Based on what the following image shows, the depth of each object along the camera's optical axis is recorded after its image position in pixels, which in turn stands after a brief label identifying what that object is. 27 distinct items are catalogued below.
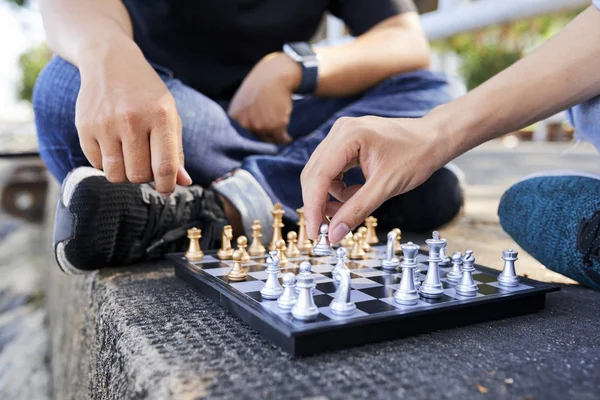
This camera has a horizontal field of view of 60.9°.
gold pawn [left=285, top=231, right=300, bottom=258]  1.11
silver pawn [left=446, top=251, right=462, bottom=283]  0.87
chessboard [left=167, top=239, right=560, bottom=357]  0.65
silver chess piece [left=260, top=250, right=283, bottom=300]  0.76
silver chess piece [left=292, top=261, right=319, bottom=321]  0.66
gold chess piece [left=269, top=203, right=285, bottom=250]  1.19
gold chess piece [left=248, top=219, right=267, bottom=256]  1.12
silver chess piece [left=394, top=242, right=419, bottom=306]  0.74
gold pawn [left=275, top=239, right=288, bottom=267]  1.02
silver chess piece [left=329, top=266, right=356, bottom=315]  0.68
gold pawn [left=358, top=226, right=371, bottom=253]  1.13
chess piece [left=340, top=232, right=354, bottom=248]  1.21
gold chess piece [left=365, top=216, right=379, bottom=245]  1.23
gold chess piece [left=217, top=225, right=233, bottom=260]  1.06
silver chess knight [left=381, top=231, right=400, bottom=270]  0.97
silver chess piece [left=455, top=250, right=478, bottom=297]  0.79
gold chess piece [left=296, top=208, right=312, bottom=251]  1.22
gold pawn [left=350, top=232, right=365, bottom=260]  1.07
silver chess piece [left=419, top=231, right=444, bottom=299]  0.77
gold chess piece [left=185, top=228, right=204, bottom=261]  1.04
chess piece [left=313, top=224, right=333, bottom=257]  1.06
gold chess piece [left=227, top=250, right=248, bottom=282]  0.88
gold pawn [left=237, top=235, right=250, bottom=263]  1.00
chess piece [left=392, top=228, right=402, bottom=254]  1.14
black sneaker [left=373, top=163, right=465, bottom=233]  1.52
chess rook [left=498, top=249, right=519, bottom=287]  0.85
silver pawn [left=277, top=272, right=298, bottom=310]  0.70
